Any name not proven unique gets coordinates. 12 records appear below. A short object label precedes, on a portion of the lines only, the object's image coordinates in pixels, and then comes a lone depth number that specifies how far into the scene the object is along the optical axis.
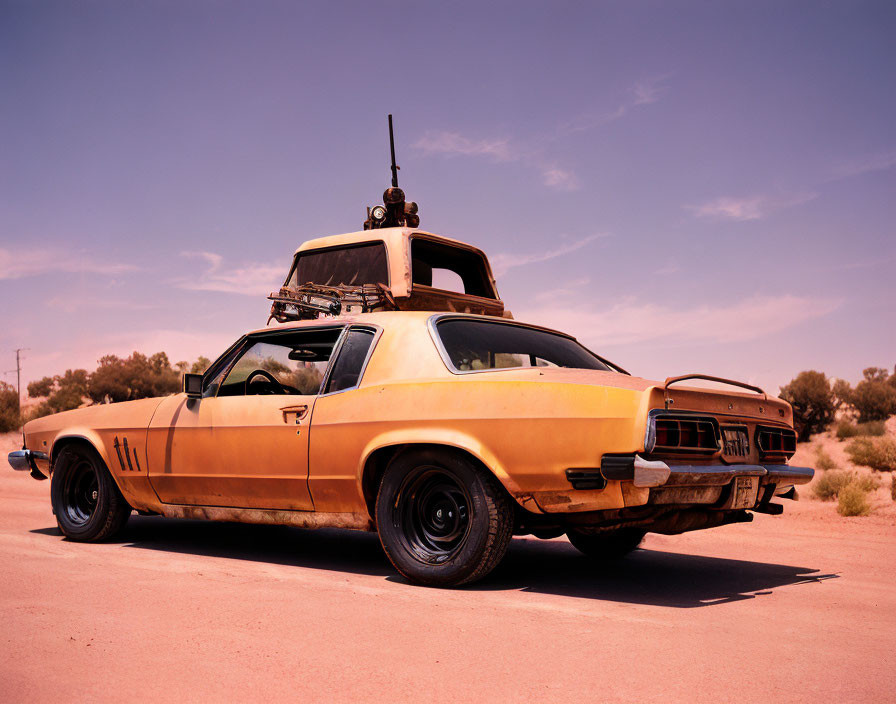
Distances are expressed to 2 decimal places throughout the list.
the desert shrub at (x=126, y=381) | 35.12
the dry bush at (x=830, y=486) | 12.78
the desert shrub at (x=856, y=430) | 25.56
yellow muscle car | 4.29
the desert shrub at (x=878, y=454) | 17.45
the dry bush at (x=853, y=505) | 9.52
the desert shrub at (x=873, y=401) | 29.25
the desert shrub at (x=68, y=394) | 29.95
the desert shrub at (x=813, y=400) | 27.97
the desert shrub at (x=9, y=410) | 25.31
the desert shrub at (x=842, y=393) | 29.20
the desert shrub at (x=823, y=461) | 18.16
